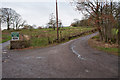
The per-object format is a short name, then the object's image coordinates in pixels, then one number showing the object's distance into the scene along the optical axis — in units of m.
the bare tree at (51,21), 46.23
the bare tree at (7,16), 41.96
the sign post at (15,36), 12.10
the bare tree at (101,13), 11.41
